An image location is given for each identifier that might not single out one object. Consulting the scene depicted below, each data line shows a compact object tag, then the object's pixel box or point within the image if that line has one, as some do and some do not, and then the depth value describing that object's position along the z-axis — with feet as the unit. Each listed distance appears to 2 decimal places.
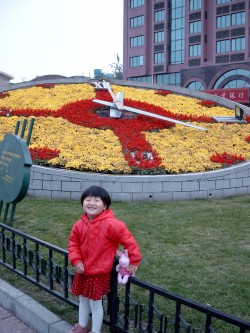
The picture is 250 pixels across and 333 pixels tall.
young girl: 9.81
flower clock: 27.37
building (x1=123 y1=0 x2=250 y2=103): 126.62
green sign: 17.04
